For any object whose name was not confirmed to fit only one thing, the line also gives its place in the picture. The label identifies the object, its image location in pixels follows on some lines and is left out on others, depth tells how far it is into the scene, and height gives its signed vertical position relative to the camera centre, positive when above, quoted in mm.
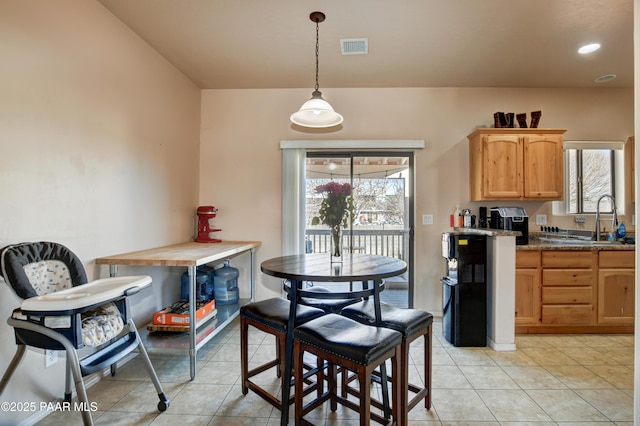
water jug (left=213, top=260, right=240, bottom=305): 3352 -811
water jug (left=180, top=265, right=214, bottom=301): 3182 -770
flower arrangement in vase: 2045 +74
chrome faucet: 3420 -5
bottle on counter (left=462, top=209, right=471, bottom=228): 3506 -36
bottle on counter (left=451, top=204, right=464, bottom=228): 3549 -26
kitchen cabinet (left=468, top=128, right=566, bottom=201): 3293 +584
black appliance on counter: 3094 -41
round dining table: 1621 -324
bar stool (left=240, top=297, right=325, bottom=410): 1805 -667
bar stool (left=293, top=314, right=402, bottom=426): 1349 -638
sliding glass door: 3682 +318
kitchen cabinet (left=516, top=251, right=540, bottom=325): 2959 -700
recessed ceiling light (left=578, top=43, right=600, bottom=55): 2718 +1555
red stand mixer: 3406 -106
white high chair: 1369 -466
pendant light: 2266 +790
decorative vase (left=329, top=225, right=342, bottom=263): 2125 -187
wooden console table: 2147 -369
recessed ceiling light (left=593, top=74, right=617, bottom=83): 3277 +1546
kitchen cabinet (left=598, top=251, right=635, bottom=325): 2980 -706
